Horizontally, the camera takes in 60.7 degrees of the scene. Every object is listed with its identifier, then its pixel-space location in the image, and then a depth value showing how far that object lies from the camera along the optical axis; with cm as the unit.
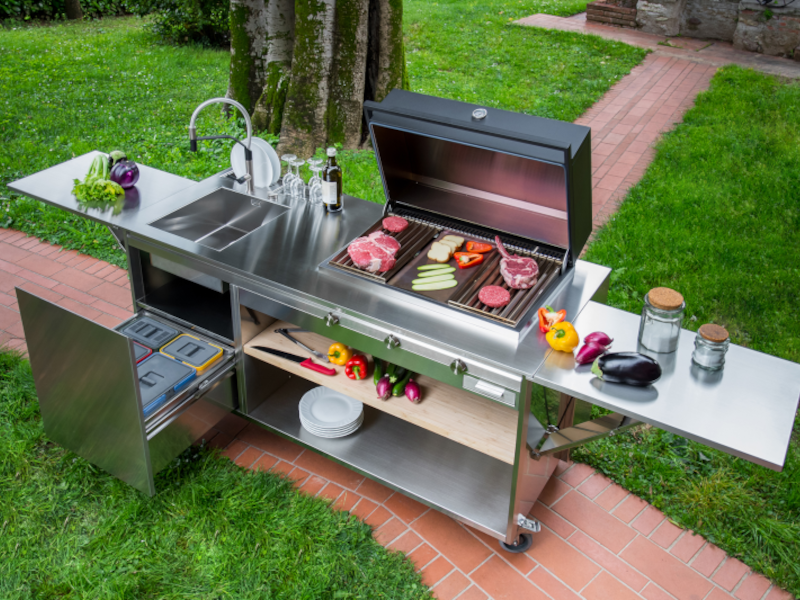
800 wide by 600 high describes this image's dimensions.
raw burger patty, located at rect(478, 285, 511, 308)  282
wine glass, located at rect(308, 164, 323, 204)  359
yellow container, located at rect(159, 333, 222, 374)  328
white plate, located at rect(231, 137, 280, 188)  369
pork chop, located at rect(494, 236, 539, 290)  292
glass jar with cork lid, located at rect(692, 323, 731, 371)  240
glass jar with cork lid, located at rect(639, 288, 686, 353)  247
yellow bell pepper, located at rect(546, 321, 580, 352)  256
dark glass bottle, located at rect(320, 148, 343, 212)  334
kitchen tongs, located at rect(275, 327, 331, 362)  340
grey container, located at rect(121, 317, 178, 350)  343
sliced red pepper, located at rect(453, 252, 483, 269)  311
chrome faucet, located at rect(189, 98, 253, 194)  313
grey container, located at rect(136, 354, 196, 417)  304
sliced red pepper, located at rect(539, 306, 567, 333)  265
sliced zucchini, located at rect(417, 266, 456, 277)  304
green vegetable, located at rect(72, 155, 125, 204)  355
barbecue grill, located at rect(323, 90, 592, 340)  270
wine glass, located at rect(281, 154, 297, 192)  363
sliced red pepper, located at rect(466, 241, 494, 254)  322
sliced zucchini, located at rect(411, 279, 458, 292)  295
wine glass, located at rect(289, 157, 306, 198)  362
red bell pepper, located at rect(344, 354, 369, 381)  326
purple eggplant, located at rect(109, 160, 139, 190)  367
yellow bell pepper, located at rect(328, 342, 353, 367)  334
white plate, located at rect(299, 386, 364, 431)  342
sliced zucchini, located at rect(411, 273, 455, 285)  300
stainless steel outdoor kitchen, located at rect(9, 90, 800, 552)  254
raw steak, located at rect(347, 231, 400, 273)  301
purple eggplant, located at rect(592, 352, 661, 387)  237
